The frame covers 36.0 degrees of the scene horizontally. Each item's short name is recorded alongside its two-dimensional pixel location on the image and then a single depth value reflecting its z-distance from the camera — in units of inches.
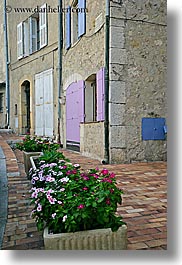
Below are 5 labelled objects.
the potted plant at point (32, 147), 119.0
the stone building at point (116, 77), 149.9
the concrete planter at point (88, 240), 49.1
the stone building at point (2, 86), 338.3
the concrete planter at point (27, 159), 117.6
